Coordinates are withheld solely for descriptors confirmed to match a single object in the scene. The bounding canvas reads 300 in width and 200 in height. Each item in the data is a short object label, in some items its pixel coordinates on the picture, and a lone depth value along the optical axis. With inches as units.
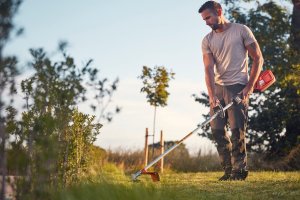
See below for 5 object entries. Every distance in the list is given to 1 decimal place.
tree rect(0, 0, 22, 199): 132.6
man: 258.1
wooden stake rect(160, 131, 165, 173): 467.2
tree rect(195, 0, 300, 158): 521.0
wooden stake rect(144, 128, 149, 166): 473.4
